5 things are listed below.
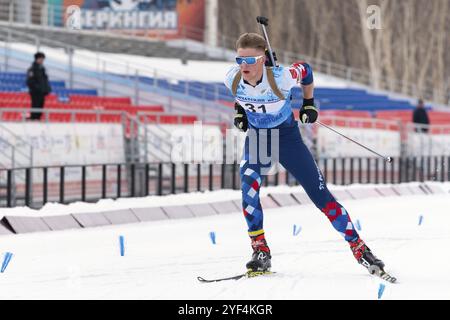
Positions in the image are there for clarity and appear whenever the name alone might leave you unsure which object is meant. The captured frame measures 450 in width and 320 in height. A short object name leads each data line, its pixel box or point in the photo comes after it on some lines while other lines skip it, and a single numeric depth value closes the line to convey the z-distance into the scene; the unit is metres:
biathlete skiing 8.50
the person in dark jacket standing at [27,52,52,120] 20.62
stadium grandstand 15.56
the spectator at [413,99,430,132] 29.61
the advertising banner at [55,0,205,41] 44.12
